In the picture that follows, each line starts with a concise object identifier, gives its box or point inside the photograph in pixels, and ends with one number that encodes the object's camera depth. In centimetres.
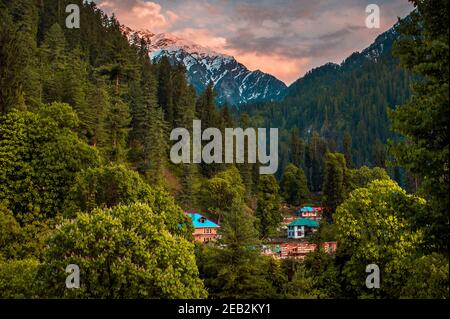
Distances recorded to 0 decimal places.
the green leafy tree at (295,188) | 12588
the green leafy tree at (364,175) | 9740
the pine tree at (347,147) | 13541
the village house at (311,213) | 11031
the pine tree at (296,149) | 16200
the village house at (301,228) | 9438
